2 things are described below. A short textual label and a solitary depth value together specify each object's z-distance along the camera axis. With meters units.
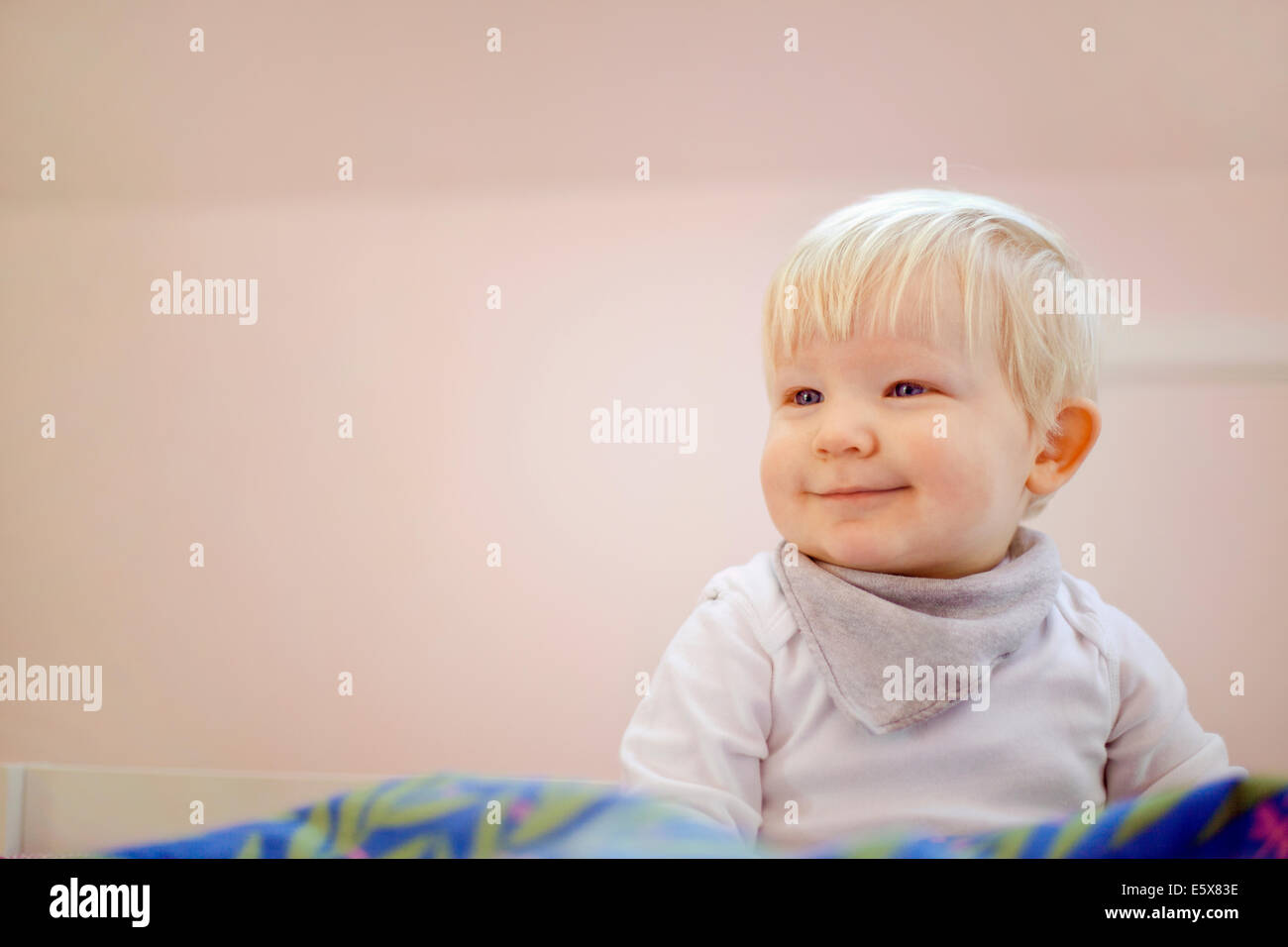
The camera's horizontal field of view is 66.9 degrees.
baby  0.64
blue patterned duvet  0.58
